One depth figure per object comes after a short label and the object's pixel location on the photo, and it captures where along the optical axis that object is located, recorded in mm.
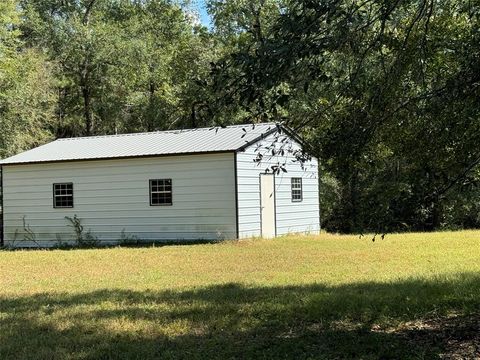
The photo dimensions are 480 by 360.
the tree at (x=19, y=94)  22656
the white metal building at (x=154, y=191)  16953
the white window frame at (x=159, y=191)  17531
